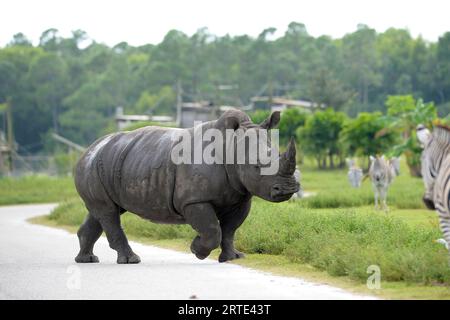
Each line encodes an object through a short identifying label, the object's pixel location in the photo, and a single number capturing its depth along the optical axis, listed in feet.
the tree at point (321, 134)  185.88
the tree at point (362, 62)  324.39
